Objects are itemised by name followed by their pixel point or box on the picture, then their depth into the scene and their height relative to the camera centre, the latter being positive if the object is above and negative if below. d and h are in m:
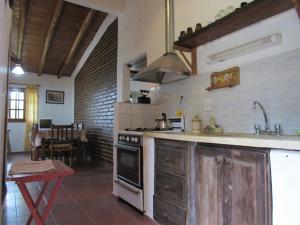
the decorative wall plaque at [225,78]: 2.17 +0.42
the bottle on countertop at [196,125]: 2.52 -0.05
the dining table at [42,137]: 5.12 -0.39
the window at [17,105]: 7.51 +0.55
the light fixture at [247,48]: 1.87 +0.67
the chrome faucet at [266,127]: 1.79 -0.06
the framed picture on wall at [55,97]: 8.14 +0.90
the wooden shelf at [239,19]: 1.73 +0.89
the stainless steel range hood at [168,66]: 2.57 +0.64
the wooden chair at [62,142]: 5.19 -0.50
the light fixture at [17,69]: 5.11 +1.22
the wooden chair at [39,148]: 5.14 -0.64
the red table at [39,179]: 1.38 -0.37
